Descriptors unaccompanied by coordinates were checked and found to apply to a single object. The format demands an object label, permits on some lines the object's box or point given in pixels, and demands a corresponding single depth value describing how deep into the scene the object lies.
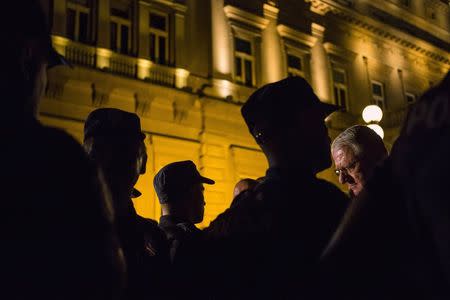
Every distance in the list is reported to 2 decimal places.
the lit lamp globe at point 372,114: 7.41
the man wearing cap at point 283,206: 1.66
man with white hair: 3.21
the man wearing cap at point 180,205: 2.49
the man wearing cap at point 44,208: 1.05
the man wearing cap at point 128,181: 2.21
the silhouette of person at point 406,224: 0.97
